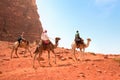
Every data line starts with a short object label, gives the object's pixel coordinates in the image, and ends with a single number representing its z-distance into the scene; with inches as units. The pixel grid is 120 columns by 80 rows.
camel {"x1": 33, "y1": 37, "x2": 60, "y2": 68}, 756.6
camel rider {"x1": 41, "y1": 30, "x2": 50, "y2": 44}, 746.6
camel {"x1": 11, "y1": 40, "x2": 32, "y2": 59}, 1075.0
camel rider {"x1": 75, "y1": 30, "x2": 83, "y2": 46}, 879.3
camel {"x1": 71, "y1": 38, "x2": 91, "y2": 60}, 896.3
